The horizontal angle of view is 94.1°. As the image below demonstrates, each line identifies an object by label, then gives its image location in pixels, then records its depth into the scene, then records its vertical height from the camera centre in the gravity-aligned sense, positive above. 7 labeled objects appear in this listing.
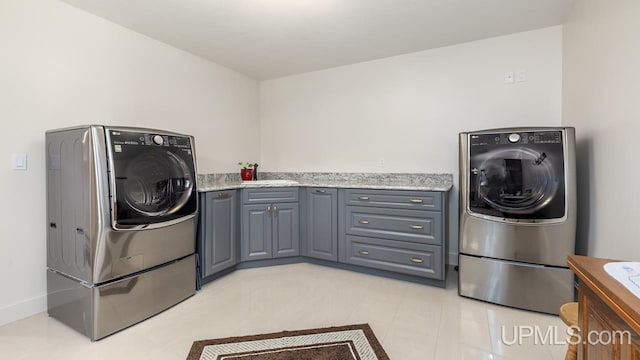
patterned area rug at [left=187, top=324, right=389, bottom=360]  1.75 -1.05
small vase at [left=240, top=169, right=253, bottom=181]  3.92 +0.04
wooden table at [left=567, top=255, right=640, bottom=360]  0.70 -0.37
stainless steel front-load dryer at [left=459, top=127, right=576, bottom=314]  2.20 -0.29
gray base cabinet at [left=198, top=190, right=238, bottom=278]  2.80 -0.54
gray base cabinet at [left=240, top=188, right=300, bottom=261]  3.23 -0.52
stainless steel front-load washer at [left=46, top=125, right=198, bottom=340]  1.93 -0.33
